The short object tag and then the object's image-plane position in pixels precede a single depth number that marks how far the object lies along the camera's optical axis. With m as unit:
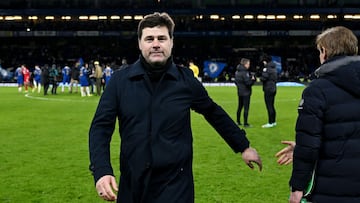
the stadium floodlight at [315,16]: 55.78
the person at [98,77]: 30.07
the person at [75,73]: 31.73
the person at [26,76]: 35.59
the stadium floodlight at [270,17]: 55.84
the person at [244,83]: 15.90
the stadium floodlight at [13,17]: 55.93
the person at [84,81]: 28.03
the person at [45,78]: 30.51
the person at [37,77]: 35.57
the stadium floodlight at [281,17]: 55.94
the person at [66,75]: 35.19
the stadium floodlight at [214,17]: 55.47
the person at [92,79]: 30.47
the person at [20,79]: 36.31
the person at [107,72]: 34.06
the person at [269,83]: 15.63
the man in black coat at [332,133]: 3.94
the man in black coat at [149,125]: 3.80
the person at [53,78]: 32.16
